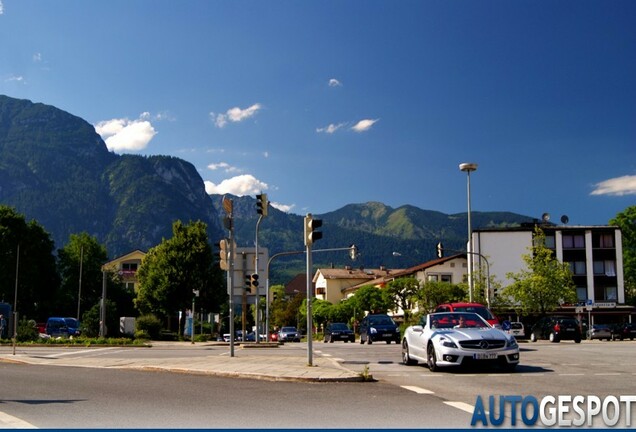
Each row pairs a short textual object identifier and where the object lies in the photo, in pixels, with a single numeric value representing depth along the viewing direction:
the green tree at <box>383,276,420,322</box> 84.44
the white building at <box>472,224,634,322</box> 80.00
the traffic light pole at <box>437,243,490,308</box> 46.90
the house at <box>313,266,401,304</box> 131.25
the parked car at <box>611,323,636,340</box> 58.19
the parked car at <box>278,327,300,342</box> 65.31
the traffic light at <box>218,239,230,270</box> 22.05
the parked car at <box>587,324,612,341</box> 56.08
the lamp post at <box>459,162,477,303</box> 43.16
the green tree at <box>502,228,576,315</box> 55.12
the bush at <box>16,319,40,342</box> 40.53
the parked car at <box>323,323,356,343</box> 48.22
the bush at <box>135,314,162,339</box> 54.31
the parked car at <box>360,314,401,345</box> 37.78
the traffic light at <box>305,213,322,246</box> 17.08
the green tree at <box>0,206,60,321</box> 72.31
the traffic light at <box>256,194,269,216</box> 28.27
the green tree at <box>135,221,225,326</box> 62.97
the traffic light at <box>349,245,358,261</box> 50.31
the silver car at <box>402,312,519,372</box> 15.59
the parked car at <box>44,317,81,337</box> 61.78
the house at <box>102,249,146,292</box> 125.31
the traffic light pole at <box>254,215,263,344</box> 32.98
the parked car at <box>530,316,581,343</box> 40.75
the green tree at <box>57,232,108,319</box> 90.19
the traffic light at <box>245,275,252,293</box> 30.50
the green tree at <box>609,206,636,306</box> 83.62
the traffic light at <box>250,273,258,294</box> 32.09
